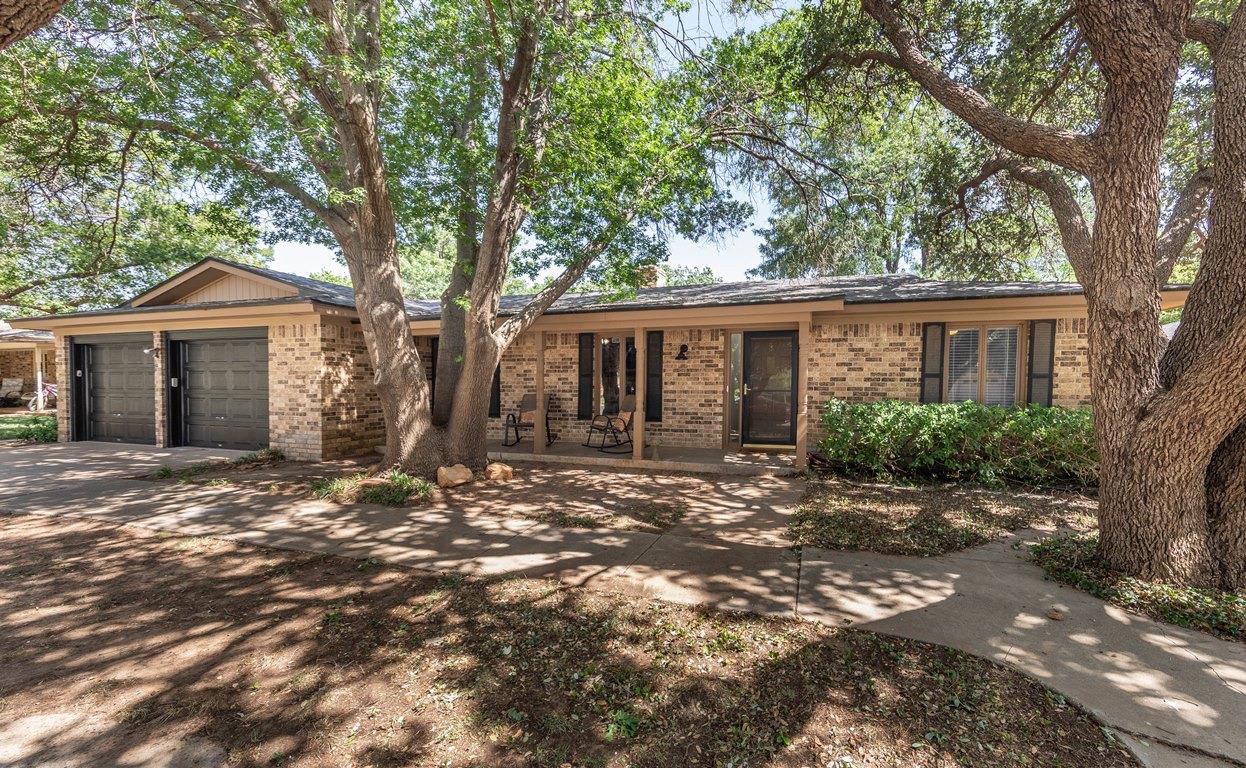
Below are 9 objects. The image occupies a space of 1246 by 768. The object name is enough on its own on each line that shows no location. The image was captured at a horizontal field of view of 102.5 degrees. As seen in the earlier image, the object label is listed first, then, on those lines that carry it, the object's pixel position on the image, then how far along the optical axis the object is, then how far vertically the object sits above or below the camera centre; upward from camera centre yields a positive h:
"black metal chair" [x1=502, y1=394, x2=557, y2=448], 10.12 -1.16
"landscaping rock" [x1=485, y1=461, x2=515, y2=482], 7.49 -1.62
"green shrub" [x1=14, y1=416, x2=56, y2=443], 11.11 -1.62
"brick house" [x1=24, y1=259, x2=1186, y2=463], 8.13 +0.15
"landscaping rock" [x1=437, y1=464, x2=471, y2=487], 6.98 -1.57
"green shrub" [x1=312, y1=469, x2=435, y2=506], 6.32 -1.63
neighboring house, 17.02 -0.10
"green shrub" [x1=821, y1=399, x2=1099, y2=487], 6.74 -1.07
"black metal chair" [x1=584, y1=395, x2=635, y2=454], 9.62 -1.27
